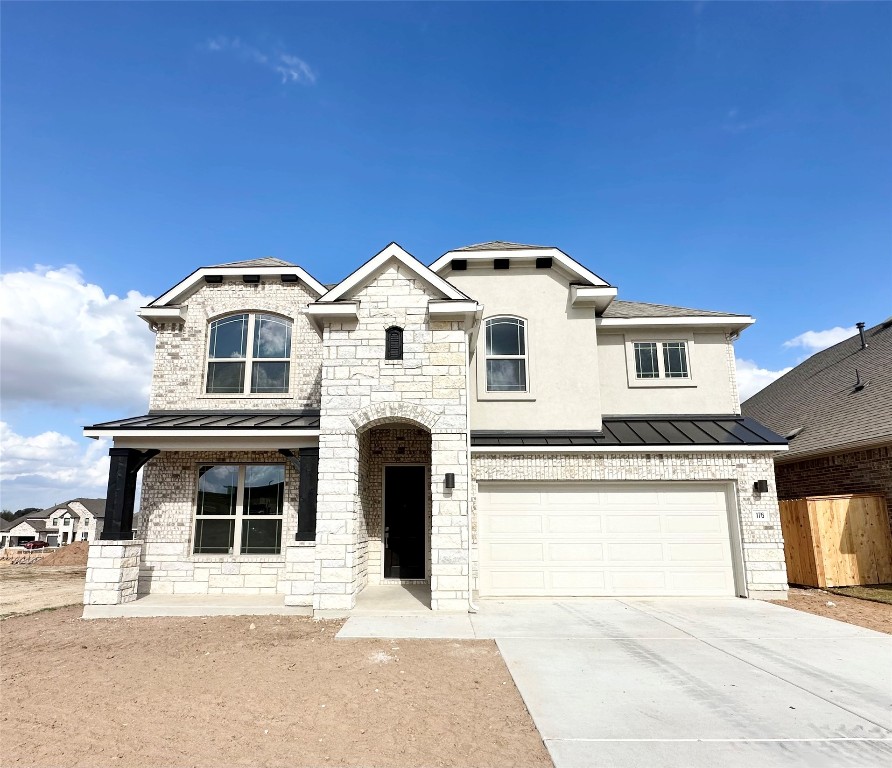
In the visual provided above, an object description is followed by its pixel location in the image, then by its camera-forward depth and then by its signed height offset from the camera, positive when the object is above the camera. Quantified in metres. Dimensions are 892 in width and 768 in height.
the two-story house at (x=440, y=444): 9.88 +1.18
